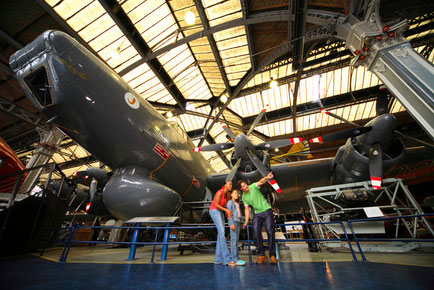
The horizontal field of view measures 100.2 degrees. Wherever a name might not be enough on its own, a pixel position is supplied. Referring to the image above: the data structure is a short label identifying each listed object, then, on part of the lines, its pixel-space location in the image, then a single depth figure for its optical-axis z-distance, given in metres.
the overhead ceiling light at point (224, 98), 14.80
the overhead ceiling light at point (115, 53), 9.67
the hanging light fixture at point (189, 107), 16.67
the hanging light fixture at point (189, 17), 8.27
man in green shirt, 3.68
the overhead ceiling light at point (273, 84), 12.94
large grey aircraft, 4.35
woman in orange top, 3.56
